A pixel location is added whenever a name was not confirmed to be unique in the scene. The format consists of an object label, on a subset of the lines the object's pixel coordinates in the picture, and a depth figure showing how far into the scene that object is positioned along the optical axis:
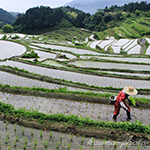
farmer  5.03
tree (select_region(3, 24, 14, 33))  54.23
